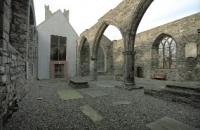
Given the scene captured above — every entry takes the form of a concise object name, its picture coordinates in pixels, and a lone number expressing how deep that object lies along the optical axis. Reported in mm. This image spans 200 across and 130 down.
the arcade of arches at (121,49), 2644
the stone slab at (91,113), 2827
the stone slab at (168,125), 2385
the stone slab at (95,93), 5262
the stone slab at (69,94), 4886
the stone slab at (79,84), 7091
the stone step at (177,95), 3670
